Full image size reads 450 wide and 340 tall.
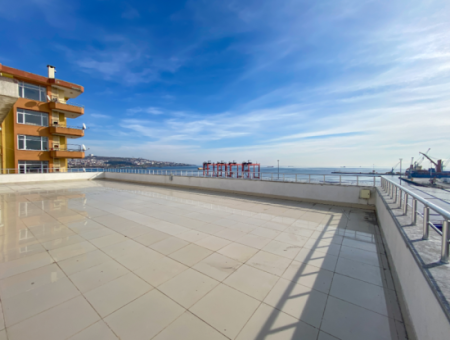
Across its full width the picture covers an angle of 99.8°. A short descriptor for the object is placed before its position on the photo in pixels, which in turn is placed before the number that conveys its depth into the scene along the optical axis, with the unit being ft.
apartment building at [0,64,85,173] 56.75
